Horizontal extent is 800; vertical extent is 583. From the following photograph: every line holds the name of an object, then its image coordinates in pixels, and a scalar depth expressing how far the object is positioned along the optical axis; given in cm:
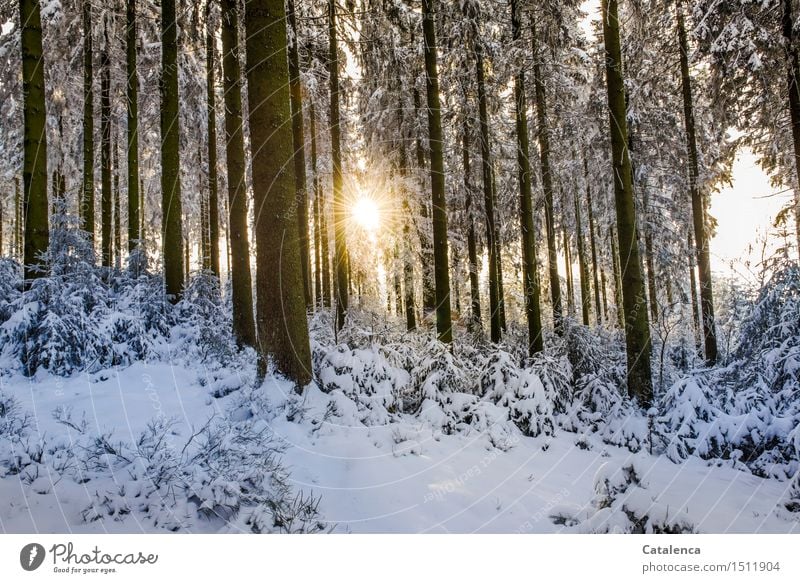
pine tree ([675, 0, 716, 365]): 1152
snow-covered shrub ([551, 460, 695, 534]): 317
